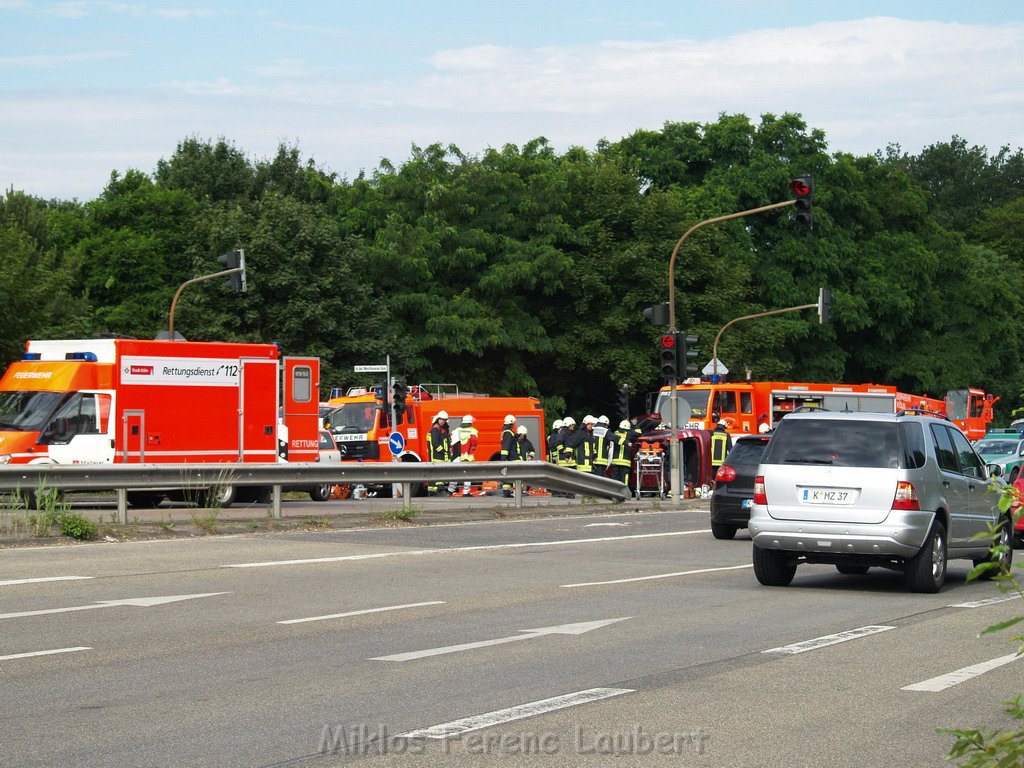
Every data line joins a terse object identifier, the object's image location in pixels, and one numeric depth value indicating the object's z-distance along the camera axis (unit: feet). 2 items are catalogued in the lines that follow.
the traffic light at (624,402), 123.75
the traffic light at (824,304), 153.48
